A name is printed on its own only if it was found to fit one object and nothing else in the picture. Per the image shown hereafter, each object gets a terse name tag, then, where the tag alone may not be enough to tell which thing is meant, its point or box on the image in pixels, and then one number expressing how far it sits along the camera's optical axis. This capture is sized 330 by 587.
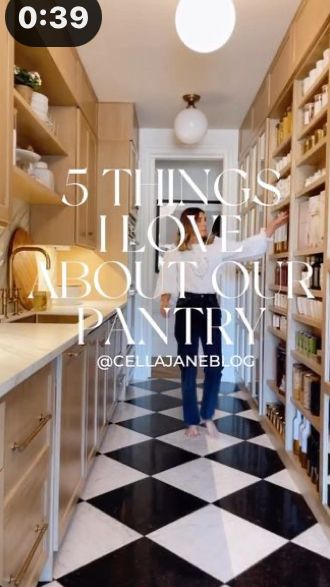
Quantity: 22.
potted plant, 2.07
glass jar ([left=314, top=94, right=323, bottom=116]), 2.03
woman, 2.81
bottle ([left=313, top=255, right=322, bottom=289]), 2.08
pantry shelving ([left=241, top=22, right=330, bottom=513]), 1.89
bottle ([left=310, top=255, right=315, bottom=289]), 2.14
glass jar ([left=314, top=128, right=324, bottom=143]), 2.02
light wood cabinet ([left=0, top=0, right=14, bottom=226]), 1.64
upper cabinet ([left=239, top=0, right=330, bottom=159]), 1.99
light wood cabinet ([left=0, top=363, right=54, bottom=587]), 1.07
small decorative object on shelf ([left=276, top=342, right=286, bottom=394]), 2.70
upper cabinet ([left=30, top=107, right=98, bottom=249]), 2.86
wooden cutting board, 2.56
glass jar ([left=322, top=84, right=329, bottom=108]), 1.93
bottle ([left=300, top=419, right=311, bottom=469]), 2.24
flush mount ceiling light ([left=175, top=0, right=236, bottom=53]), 1.96
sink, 2.62
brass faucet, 2.45
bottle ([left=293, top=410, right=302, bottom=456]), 2.39
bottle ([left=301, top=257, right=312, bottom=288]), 2.20
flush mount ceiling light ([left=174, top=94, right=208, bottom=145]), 3.52
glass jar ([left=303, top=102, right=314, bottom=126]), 2.17
